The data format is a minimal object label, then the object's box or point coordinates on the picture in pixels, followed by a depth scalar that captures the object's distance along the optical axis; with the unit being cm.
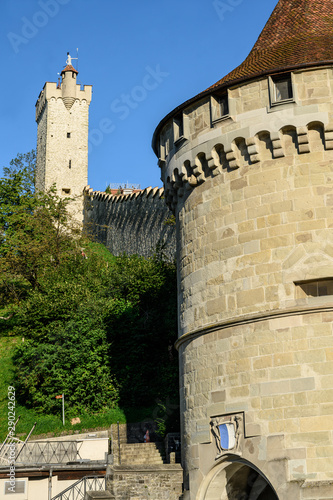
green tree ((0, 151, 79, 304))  3759
